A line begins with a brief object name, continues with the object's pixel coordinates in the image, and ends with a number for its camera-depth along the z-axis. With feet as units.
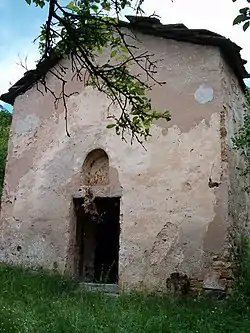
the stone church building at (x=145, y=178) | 24.80
